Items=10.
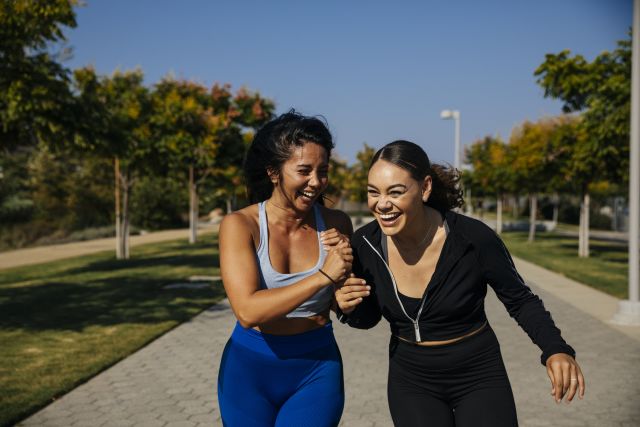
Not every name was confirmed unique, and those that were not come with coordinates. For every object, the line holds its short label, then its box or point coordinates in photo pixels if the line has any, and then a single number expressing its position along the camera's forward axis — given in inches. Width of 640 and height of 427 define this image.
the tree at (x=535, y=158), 768.9
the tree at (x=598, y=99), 510.0
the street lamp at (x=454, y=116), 1063.0
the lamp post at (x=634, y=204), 328.2
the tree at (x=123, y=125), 482.9
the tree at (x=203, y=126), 773.2
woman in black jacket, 96.9
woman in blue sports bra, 92.4
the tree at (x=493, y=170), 1167.6
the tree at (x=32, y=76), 366.3
